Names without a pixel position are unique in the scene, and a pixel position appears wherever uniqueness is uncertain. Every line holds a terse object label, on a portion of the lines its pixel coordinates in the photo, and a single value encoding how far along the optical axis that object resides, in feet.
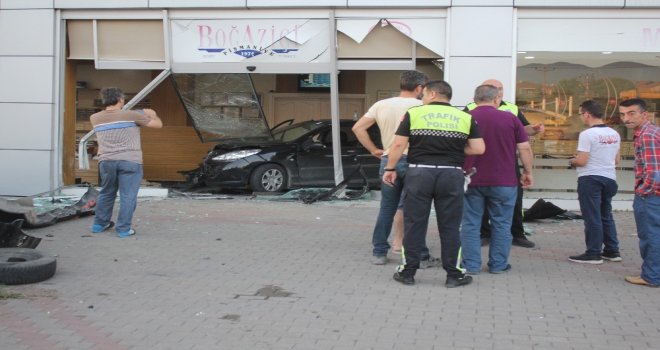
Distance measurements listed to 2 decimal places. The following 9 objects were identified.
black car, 40.55
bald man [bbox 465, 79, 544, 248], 24.81
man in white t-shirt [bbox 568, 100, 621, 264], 21.77
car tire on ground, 18.74
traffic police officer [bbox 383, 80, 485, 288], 18.17
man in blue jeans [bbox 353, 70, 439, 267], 21.15
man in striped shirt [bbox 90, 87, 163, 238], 25.09
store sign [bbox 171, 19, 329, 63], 35.37
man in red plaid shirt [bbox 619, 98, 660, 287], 18.89
